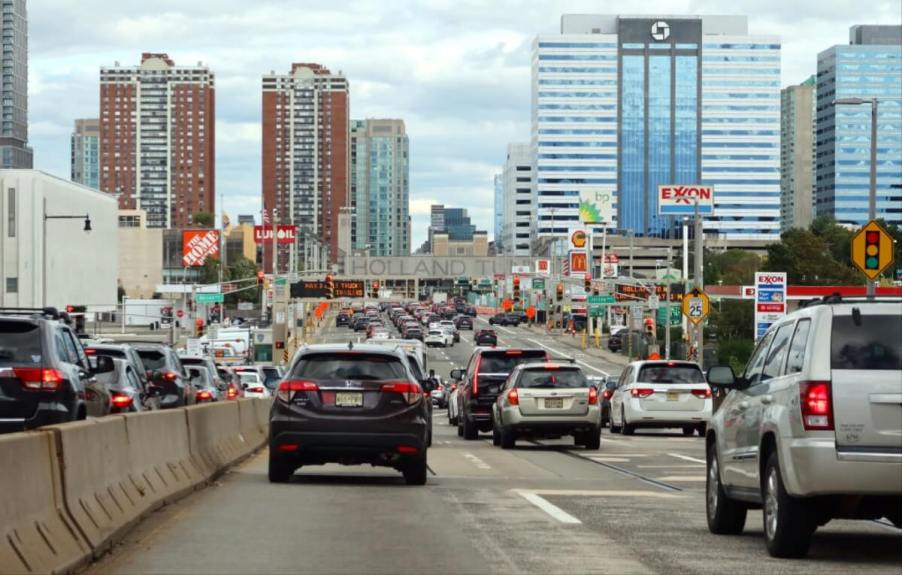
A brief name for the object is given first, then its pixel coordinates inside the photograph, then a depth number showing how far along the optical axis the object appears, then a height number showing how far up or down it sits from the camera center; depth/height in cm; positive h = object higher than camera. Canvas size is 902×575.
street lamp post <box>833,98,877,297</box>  3525 +289
